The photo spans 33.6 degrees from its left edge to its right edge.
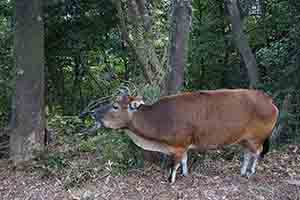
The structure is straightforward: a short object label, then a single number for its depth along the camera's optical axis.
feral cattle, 5.99
